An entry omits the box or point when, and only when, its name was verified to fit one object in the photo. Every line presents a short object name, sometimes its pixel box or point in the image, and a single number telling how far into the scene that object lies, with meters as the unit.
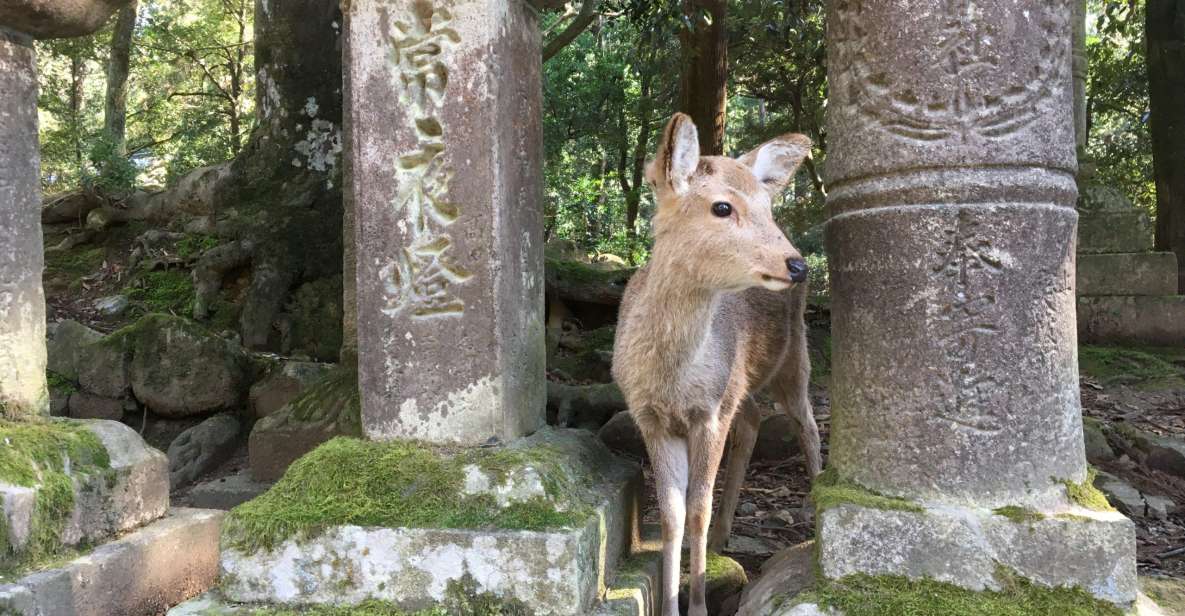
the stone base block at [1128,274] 7.53
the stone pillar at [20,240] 3.21
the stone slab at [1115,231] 7.58
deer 2.57
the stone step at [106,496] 2.86
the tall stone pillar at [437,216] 2.82
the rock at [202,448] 5.79
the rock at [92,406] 6.25
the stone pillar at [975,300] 2.47
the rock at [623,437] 5.50
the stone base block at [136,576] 2.79
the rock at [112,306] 8.11
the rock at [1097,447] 5.17
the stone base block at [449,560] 2.54
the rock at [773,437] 5.86
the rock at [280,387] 6.07
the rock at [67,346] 6.38
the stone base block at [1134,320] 7.52
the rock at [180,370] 6.18
